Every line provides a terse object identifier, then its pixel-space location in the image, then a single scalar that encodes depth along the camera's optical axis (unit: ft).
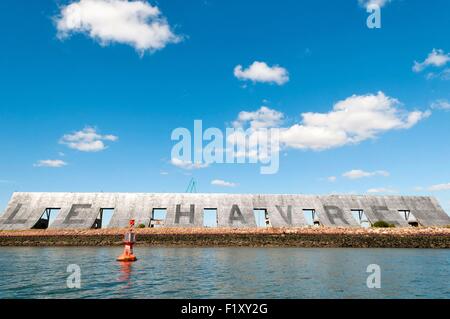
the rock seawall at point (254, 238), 177.47
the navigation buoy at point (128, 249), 96.62
